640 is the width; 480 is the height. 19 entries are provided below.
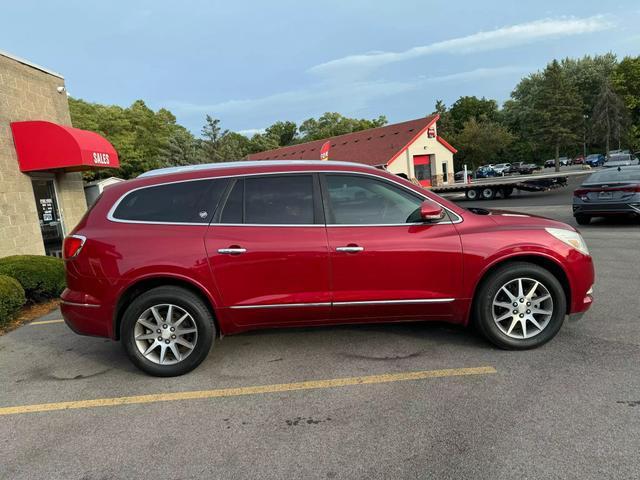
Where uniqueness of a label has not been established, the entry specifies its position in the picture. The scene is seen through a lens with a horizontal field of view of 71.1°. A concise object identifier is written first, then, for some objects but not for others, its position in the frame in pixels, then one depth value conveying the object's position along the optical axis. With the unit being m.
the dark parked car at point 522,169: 55.20
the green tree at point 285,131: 86.25
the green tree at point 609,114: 58.72
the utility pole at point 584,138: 61.00
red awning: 9.84
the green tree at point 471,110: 76.12
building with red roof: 37.19
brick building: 9.43
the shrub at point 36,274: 6.59
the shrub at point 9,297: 5.67
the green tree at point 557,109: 49.31
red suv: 3.76
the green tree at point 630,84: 46.75
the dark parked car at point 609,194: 10.31
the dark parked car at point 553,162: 68.75
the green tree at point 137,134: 40.25
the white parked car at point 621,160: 32.29
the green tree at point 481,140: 52.16
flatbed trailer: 22.45
